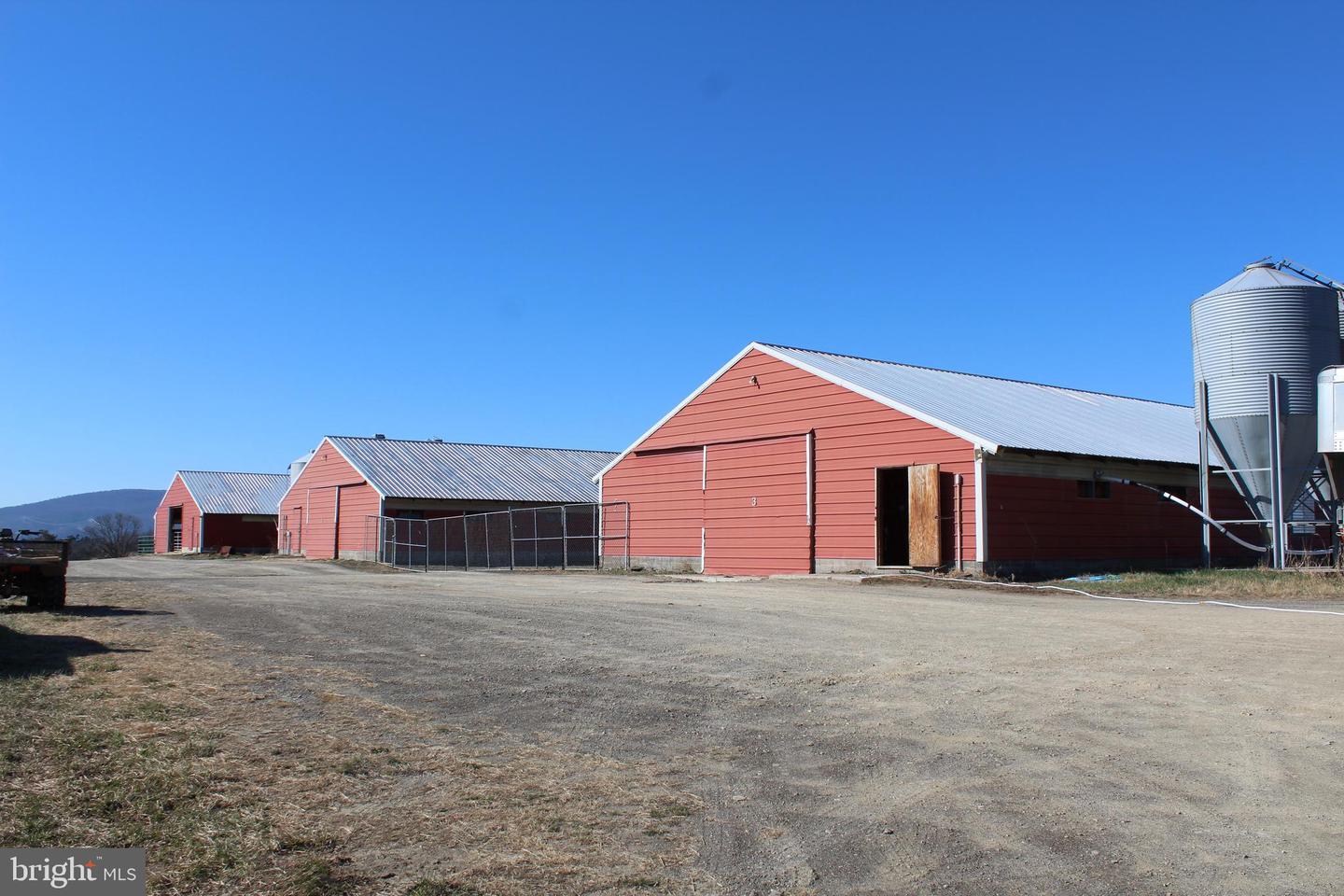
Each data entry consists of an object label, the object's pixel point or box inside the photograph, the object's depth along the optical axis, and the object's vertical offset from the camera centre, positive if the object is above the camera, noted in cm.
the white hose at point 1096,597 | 1308 -131
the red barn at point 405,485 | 4078 +115
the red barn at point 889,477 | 2091 +78
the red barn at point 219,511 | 5944 +7
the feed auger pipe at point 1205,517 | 2063 -13
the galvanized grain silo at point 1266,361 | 2067 +299
